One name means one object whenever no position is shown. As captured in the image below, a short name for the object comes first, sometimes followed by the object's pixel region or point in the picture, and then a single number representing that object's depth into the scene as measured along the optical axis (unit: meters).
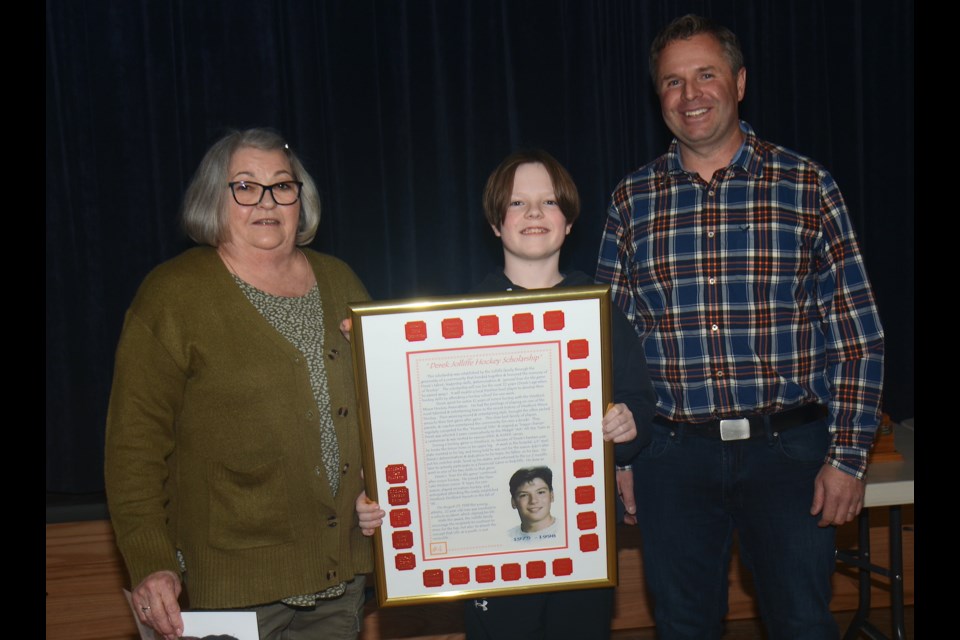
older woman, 1.73
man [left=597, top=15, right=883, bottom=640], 2.06
